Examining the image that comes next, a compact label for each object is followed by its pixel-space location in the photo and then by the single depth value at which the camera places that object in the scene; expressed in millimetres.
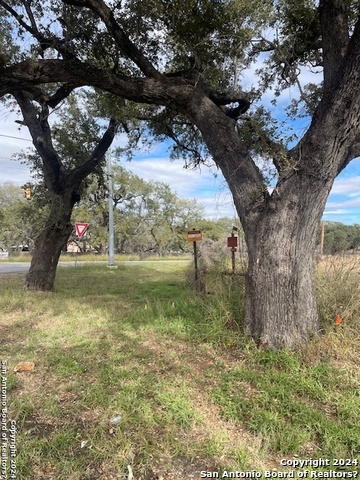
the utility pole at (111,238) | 13898
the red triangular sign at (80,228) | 11144
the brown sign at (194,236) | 6055
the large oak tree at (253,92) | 2951
